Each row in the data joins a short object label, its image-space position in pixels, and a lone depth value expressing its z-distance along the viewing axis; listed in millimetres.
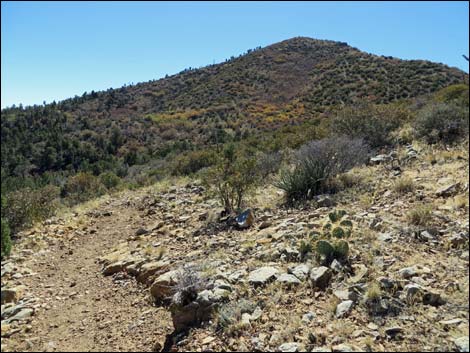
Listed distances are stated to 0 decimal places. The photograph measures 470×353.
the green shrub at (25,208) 9094
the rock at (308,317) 4000
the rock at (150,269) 5958
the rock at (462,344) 3310
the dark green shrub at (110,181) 16142
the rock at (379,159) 9797
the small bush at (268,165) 11961
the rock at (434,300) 3924
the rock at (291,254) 5338
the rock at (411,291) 3999
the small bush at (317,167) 8555
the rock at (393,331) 3639
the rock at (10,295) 5328
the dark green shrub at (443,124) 10133
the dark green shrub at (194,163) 15570
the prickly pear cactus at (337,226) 5480
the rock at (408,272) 4355
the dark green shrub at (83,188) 14383
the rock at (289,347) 3598
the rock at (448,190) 6422
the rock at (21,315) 4801
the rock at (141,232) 8455
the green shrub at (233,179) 8836
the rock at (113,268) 6473
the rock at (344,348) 3449
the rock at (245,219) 7469
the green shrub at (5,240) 5730
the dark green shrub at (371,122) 11961
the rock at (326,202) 7539
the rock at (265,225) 7173
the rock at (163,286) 5204
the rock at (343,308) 3971
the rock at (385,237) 5297
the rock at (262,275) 4820
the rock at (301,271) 4785
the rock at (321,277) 4555
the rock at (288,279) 4664
